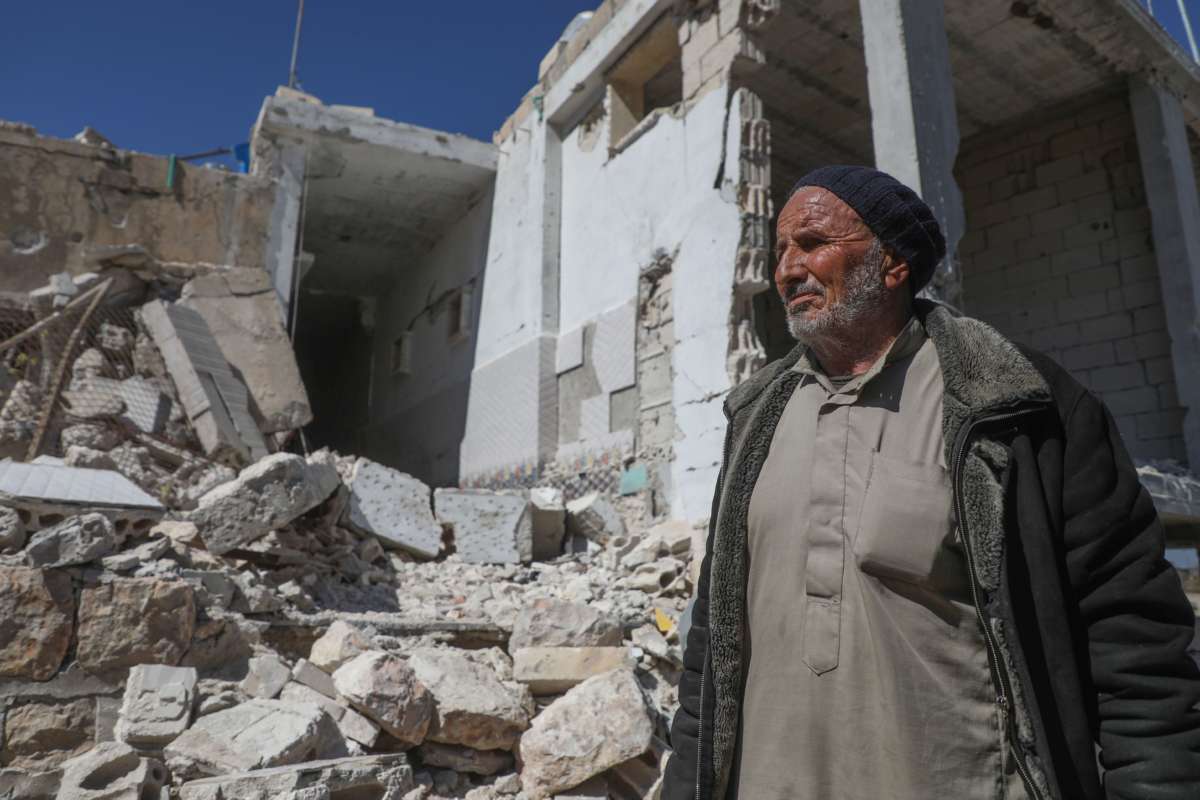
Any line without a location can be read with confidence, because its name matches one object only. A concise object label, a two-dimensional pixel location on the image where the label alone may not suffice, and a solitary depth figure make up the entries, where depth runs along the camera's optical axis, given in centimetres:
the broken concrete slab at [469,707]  344
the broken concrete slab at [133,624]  341
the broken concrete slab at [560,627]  418
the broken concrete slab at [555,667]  389
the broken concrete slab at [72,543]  345
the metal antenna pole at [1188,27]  1000
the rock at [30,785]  283
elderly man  120
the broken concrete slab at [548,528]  714
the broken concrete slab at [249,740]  295
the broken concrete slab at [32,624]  324
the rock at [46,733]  315
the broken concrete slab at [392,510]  640
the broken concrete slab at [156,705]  307
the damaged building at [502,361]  337
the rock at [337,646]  375
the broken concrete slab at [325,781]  275
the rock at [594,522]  727
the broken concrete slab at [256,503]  470
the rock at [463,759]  344
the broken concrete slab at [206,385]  684
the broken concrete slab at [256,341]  759
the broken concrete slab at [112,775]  271
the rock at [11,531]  353
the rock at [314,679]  356
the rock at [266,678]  351
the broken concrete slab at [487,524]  679
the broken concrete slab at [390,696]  330
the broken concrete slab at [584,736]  328
